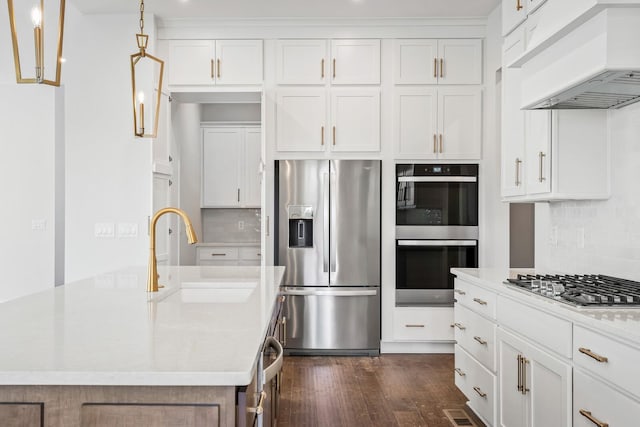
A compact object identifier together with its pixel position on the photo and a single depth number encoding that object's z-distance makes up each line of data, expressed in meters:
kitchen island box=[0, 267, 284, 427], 1.12
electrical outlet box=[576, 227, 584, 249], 2.80
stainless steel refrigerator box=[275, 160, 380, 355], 4.50
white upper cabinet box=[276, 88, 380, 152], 4.57
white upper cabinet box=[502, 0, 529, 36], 2.90
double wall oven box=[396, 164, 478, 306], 4.57
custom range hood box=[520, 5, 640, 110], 1.89
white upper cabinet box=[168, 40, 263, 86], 4.57
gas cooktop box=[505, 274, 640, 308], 1.89
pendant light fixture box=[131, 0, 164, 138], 4.25
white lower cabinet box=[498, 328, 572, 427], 1.96
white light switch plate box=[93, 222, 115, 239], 4.49
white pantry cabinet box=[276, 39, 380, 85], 4.58
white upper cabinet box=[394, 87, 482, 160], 4.56
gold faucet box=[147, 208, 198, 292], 2.14
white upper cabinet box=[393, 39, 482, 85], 4.57
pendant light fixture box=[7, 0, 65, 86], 1.55
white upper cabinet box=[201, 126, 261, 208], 6.38
